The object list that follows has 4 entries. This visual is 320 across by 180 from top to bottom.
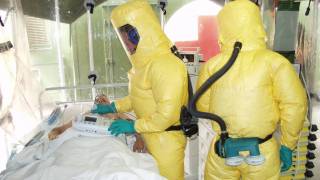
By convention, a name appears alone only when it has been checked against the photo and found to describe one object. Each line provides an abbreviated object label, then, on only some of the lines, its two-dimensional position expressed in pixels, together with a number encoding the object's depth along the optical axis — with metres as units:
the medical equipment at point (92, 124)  1.71
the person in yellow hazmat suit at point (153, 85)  1.76
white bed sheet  1.37
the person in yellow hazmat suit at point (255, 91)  1.67
